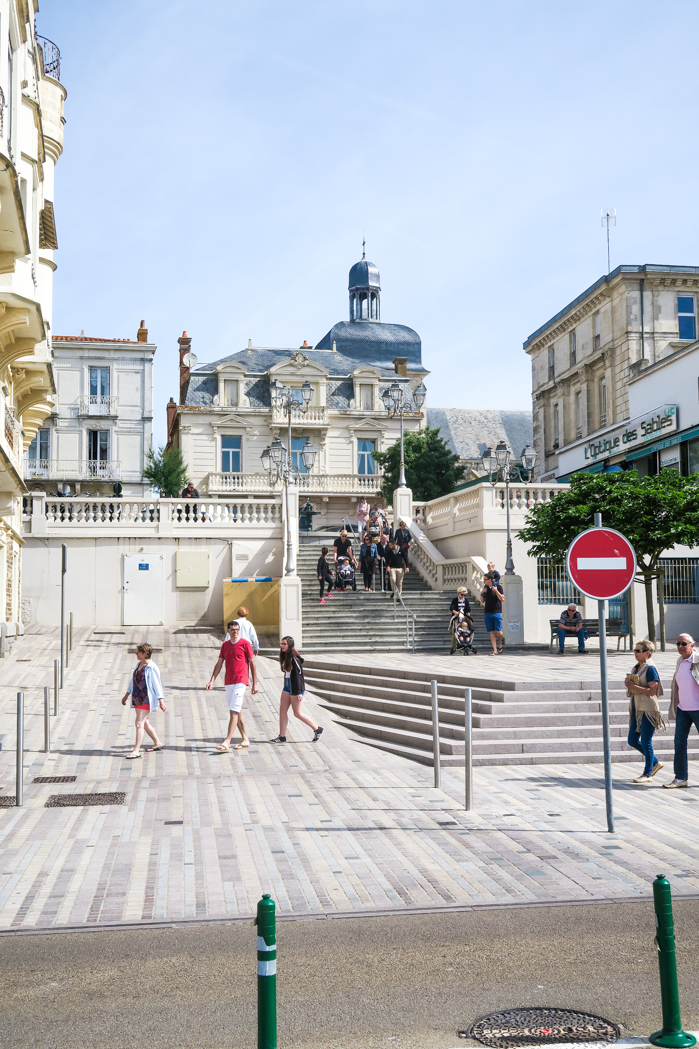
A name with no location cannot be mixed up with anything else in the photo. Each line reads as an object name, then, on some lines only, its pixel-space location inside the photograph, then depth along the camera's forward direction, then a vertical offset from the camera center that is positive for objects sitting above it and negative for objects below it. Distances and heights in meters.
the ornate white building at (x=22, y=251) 15.93 +5.99
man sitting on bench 22.09 -0.87
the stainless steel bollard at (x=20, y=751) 10.49 -1.67
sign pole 9.13 -1.22
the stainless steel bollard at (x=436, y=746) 11.59 -1.83
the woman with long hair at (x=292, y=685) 13.94 -1.35
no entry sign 9.22 +0.21
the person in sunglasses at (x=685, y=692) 10.84 -1.17
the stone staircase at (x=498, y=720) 13.38 -1.96
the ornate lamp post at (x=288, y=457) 25.73 +4.25
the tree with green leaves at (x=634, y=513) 21.66 +1.58
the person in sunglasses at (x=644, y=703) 11.24 -1.32
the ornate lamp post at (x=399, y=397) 30.34 +5.84
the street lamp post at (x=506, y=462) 24.30 +3.08
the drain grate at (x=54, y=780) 12.01 -2.26
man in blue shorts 21.98 -0.55
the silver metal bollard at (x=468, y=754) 10.13 -1.69
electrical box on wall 29.41 +0.60
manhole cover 4.90 -2.20
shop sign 37.66 +6.11
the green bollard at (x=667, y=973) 4.25 -1.68
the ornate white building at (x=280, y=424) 52.47 +8.83
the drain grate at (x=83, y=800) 10.77 -2.27
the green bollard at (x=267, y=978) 3.94 -1.53
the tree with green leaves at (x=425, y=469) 49.75 +5.84
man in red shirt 13.70 -1.18
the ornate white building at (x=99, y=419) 51.03 +8.78
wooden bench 22.56 -0.98
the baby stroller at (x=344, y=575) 27.48 +0.35
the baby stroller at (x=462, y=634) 22.08 -1.04
